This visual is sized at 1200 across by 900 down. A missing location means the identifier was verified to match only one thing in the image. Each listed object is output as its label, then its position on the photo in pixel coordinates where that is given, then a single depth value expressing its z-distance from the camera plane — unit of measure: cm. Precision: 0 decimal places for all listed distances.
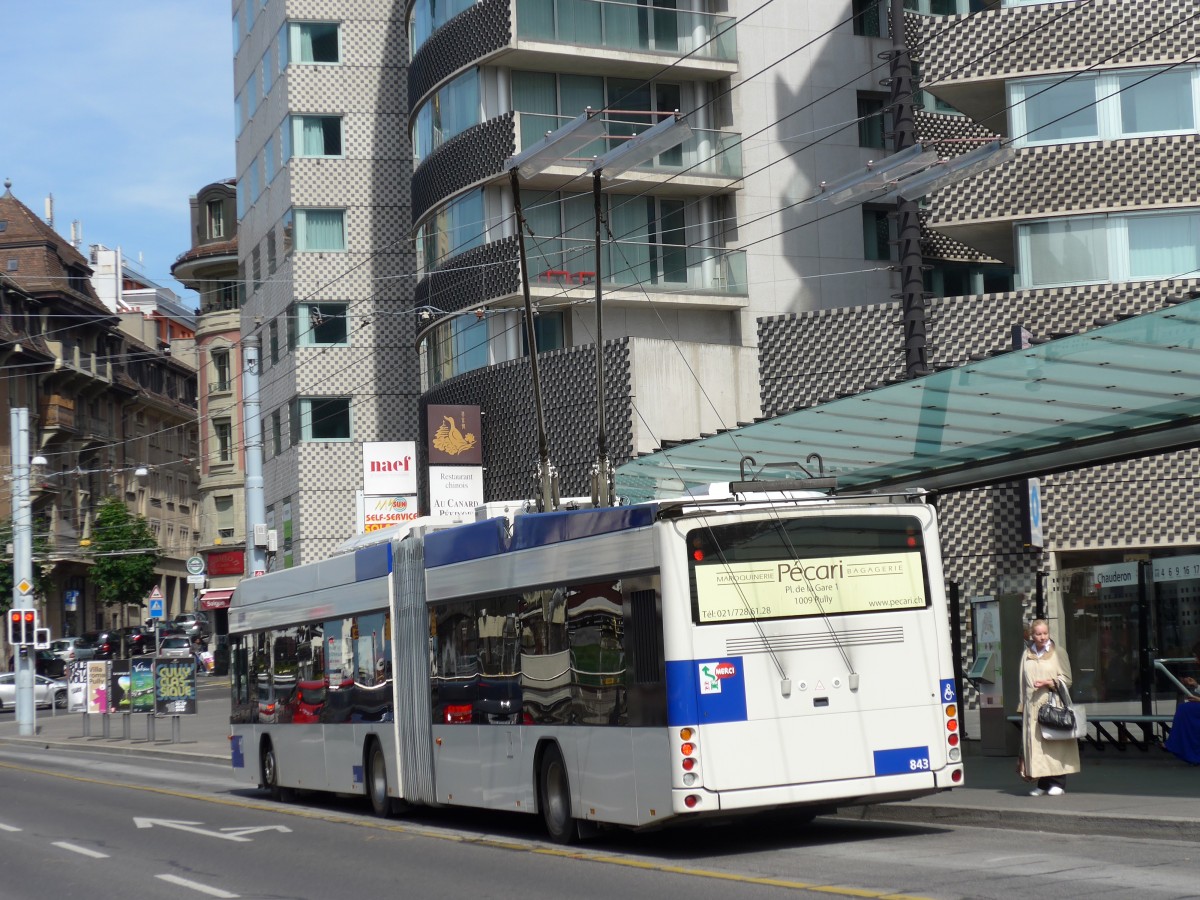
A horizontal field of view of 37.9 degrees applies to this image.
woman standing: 1570
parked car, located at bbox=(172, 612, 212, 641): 7772
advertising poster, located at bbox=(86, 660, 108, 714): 4231
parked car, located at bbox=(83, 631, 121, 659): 7246
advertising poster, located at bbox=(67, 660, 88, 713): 4641
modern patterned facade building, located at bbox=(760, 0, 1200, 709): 3278
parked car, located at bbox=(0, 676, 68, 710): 6191
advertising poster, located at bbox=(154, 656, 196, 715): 3794
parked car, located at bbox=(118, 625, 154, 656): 7281
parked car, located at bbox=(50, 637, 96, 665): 7084
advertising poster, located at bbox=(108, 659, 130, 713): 4008
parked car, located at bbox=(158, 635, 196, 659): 6898
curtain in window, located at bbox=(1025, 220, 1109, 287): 3344
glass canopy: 1484
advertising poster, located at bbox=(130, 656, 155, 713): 3872
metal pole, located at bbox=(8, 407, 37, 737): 4641
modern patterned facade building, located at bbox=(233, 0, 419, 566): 5134
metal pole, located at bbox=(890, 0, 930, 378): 2544
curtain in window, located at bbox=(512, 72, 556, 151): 4053
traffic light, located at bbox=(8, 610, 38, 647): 4525
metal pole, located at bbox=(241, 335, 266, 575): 3428
